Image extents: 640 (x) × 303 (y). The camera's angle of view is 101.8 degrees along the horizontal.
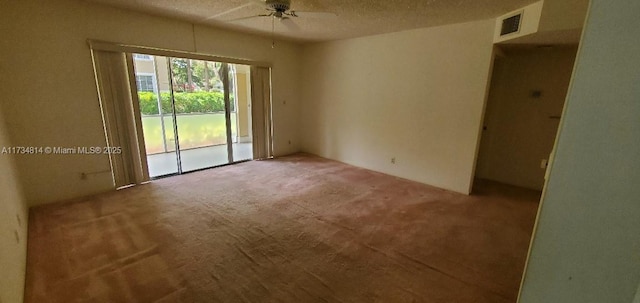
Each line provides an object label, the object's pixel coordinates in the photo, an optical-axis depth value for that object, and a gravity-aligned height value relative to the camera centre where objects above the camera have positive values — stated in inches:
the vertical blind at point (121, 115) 137.8 -10.2
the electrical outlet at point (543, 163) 153.3 -33.2
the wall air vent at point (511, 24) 114.8 +37.0
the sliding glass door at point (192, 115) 196.9 -16.2
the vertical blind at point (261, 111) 206.4 -8.8
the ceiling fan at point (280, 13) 107.1 +43.9
